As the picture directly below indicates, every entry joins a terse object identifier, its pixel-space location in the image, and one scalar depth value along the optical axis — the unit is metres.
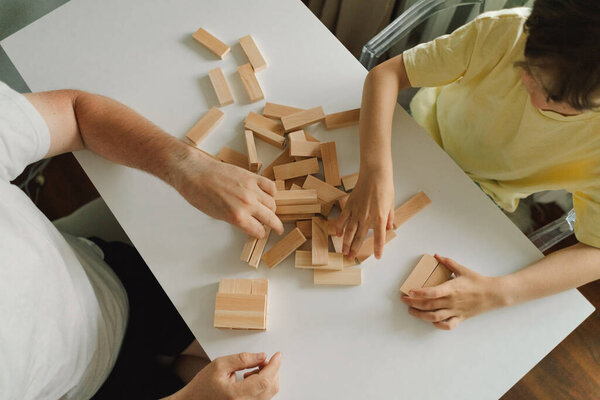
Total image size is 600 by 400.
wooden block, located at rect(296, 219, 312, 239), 0.96
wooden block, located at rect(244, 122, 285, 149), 1.02
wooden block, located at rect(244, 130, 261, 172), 1.00
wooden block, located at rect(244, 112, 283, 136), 1.04
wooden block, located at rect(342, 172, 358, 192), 0.99
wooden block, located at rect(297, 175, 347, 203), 0.97
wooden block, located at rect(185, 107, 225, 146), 1.02
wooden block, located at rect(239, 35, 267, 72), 1.08
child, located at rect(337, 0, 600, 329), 0.75
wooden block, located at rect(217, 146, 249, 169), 1.02
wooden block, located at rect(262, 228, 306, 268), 0.93
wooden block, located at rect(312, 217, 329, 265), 0.92
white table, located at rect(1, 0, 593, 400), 0.87
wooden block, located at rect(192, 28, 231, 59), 1.10
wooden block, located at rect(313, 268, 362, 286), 0.91
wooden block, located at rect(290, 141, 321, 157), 1.00
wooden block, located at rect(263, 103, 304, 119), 1.04
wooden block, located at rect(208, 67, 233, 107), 1.06
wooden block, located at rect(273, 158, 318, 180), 1.00
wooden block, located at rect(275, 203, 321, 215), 0.95
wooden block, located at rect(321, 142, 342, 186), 1.00
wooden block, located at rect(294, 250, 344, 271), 0.92
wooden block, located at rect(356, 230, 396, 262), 0.93
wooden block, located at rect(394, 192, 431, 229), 0.96
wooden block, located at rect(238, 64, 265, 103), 1.06
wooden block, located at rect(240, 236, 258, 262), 0.92
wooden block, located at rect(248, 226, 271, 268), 0.92
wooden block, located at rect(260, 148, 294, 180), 1.02
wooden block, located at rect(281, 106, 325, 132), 1.03
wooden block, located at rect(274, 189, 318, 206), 0.95
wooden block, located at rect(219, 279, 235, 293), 0.90
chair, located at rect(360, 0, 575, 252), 1.21
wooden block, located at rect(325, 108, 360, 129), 1.04
